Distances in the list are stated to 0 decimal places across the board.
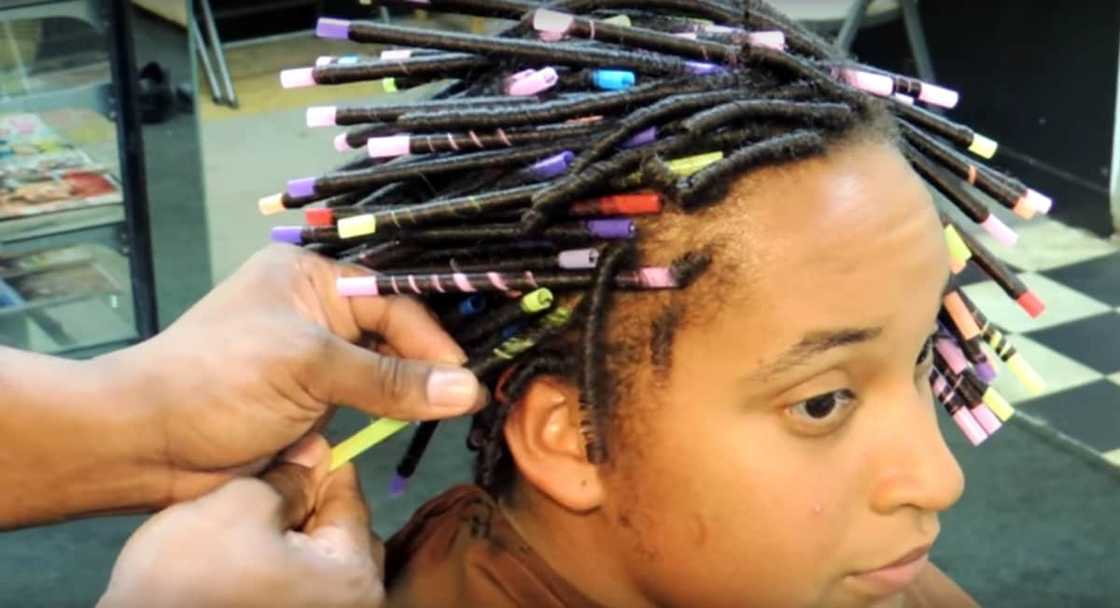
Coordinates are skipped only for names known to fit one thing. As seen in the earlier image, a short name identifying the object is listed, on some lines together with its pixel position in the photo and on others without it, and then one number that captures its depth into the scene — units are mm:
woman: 936
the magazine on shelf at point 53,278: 2564
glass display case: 2410
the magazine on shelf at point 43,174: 2453
